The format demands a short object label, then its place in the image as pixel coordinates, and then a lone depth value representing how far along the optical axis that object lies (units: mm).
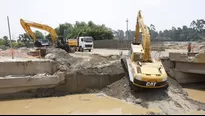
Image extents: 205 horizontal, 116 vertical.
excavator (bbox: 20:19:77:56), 14966
